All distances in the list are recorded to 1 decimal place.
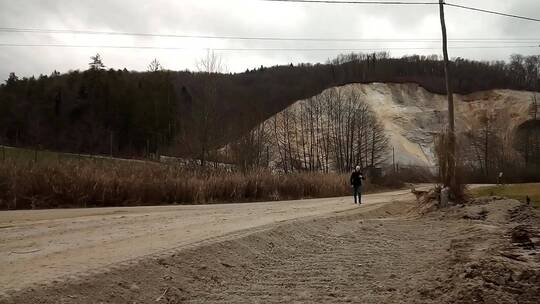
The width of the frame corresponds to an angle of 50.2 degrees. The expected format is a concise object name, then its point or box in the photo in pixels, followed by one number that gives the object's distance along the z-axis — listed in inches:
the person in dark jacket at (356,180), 1146.7
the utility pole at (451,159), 946.1
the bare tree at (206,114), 1904.5
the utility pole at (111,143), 3571.4
